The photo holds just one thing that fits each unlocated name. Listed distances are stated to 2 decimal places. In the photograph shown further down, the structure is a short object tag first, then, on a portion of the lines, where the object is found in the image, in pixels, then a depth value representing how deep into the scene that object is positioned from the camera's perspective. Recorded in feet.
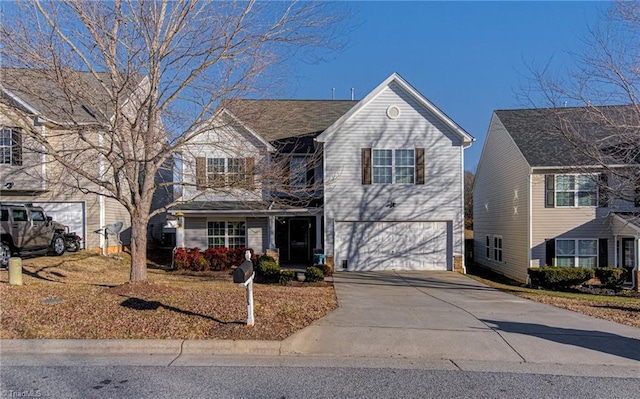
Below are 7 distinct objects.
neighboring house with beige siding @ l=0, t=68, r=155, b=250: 54.75
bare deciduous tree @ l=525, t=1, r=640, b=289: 37.37
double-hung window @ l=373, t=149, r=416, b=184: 62.44
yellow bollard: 33.96
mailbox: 22.53
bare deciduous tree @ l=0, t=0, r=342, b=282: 28.19
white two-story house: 61.93
